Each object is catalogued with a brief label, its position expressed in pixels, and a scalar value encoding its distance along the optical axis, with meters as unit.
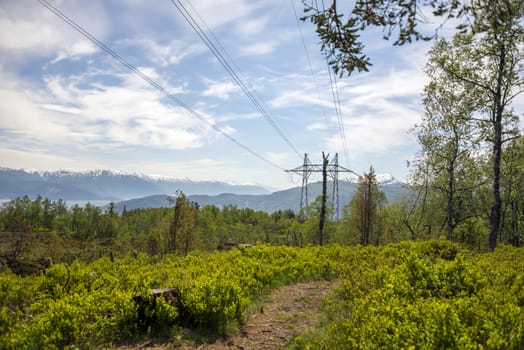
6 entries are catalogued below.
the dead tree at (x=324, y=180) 28.75
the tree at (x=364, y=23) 3.93
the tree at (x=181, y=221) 30.49
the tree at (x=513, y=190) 24.27
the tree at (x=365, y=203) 33.25
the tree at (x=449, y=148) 21.11
